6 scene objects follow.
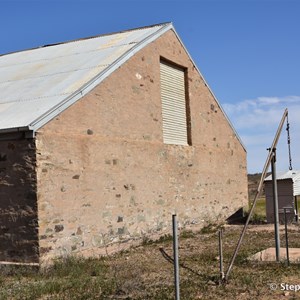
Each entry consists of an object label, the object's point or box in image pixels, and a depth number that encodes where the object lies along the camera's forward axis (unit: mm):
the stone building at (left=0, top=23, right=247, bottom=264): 10055
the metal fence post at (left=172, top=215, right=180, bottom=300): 5344
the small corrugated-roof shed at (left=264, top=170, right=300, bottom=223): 18250
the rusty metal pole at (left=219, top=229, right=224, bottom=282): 8072
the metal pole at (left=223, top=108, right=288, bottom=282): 8008
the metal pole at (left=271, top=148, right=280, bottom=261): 9789
